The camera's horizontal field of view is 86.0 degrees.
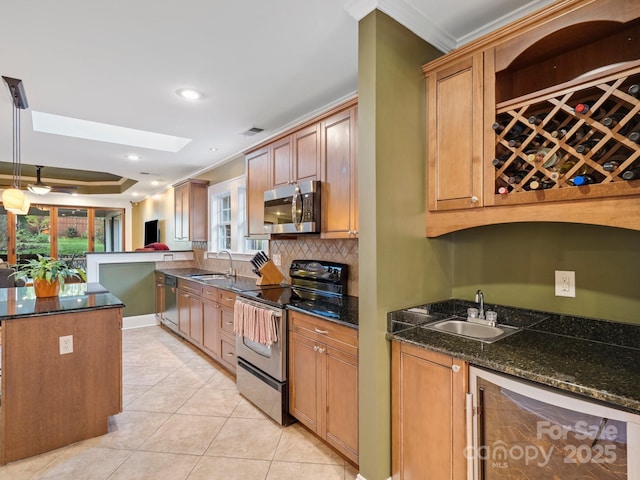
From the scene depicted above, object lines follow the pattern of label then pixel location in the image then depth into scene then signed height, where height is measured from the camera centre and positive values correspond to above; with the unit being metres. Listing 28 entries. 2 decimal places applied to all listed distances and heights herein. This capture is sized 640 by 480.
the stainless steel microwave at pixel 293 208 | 2.70 +0.28
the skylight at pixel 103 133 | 3.75 +1.31
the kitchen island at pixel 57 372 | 2.14 -0.87
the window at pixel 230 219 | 4.61 +0.33
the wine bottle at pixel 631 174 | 1.28 +0.24
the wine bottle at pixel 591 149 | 1.41 +0.38
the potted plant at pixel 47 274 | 2.64 -0.25
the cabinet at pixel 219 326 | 3.39 -0.90
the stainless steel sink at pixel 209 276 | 4.30 -0.46
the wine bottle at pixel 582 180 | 1.40 +0.24
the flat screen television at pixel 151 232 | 7.58 +0.23
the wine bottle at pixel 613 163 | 1.34 +0.30
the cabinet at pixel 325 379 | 2.00 -0.89
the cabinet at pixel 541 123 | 1.37 +0.54
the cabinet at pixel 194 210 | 5.39 +0.50
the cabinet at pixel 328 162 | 2.42 +0.64
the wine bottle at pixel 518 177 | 1.64 +0.30
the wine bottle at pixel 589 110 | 1.41 +0.54
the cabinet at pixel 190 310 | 4.07 -0.87
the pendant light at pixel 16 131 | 2.65 +1.20
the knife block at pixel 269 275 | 3.47 -0.35
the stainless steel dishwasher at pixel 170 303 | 4.76 -0.88
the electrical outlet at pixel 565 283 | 1.75 -0.23
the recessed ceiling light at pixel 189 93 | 2.80 +1.24
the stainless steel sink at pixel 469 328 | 1.91 -0.51
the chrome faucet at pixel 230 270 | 4.49 -0.38
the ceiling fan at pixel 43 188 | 5.37 +0.99
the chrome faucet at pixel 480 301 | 1.99 -0.36
